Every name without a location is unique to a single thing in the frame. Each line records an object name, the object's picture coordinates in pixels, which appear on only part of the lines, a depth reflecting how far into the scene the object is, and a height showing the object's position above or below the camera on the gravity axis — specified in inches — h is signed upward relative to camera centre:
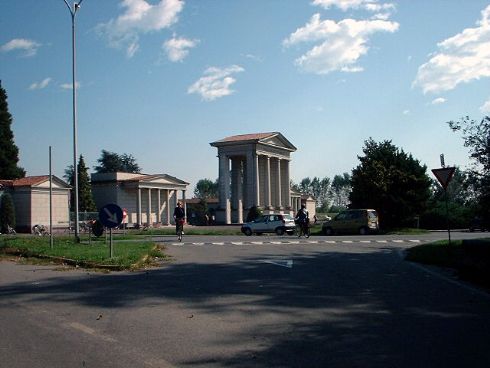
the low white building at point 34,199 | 1999.3 +93.1
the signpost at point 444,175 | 705.0 +49.3
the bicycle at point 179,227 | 1073.1 -14.7
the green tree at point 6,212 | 1888.5 +43.6
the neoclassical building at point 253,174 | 3125.0 +267.9
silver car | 1537.9 -21.4
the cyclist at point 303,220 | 1204.5 -7.6
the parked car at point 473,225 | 1664.1 -42.5
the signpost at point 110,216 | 616.1 +7.0
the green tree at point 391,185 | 1670.8 +91.2
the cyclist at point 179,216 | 1067.2 +8.2
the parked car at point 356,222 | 1429.6 -17.4
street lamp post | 934.4 +186.2
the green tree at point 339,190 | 7604.8 +368.9
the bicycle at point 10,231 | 1836.6 -20.7
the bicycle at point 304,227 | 1202.4 -23.0
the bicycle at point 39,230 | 1822.3 -20.0
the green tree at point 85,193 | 2842.0 +156.7
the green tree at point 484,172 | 590.6 +43.3
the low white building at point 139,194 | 2918.3 +155.0
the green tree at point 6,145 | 2546.8 +377.8
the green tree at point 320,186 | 7819.9 +440.6
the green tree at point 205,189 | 7524.6 +432.8
